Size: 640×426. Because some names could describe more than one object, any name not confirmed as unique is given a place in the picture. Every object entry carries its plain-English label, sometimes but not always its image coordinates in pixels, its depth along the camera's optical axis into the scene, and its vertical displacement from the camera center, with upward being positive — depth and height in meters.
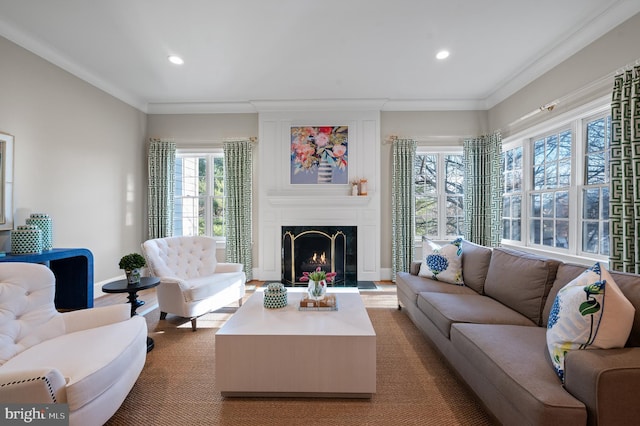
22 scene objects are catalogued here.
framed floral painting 4.69 +1.04
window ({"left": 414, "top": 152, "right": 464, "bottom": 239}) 4.92 +0.38
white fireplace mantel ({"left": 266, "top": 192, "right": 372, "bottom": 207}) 4.63 +0.28
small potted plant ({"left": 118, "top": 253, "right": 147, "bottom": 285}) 2.44 -0.43
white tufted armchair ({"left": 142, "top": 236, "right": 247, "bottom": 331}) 2.81 -0.68
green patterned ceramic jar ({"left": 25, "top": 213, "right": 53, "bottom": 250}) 2.82 -0.08
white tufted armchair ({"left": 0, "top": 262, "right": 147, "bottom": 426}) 1.21 -0.73
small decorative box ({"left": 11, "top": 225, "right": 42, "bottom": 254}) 2.65 -0.21
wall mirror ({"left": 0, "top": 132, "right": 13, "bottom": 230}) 2.80 +0.36
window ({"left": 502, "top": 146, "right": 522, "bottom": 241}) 4.16 +0.34
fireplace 4.69 -0.55
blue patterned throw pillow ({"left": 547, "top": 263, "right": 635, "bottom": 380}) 1.29 -0.48
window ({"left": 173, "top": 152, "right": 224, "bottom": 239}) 5.04 +0.39
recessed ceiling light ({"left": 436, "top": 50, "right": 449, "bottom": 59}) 3.24 +1.88
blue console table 3.08 -0.70
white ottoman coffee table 1.78 -0.92
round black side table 2.34 -0.59
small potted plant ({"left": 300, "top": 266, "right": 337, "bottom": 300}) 2.36 -0.57
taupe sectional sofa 1.12 -0.72
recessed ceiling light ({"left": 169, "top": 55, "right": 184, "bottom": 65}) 3.35 +1.88
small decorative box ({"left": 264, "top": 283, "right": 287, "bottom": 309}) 2.32 -0.66
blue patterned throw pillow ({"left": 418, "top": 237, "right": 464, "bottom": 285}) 2.97 -0.50
